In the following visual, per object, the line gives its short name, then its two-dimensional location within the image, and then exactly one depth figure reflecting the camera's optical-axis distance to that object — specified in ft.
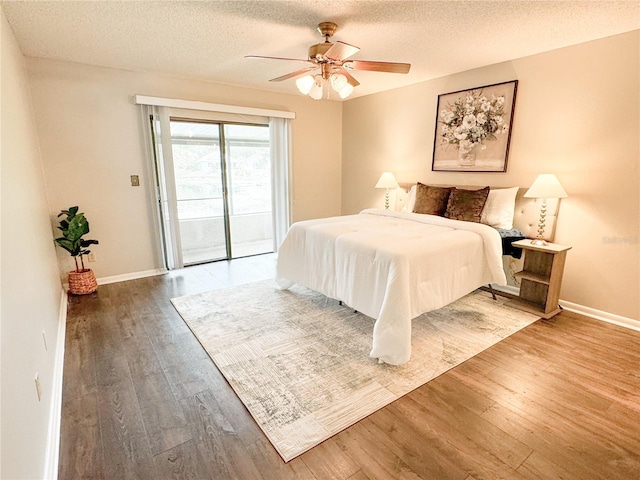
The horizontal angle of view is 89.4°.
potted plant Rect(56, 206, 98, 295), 10.71
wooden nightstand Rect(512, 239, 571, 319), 9.46
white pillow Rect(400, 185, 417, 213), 13.33
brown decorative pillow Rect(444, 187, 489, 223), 11.24
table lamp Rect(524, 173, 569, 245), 9.19
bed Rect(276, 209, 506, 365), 7.22
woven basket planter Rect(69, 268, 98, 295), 11.18
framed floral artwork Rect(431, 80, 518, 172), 11.09
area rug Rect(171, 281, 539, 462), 5.95
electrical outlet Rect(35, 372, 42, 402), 5.01
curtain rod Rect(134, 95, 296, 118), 12.00
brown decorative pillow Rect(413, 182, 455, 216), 12.33
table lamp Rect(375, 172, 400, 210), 14.52
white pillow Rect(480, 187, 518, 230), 10.84
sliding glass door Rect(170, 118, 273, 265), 14.20
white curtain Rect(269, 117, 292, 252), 15.70
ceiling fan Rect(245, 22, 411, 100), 7.52
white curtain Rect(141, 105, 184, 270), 12.55
